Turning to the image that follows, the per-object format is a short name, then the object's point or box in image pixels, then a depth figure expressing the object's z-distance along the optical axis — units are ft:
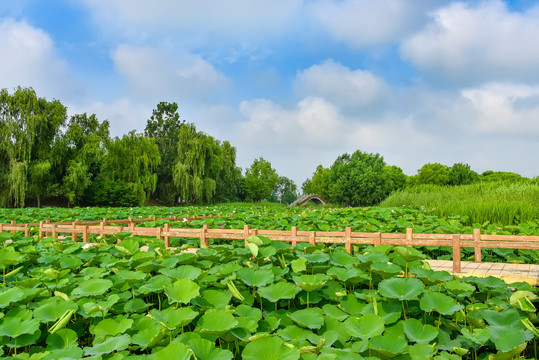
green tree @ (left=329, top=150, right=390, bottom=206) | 147.13
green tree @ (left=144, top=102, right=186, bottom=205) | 122.62
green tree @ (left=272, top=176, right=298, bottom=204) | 279.86
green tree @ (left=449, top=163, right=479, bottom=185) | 193.88
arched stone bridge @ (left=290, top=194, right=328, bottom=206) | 195.70
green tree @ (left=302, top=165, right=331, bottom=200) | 207.62
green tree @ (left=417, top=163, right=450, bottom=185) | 191.52
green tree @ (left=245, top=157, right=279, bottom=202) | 174.70
